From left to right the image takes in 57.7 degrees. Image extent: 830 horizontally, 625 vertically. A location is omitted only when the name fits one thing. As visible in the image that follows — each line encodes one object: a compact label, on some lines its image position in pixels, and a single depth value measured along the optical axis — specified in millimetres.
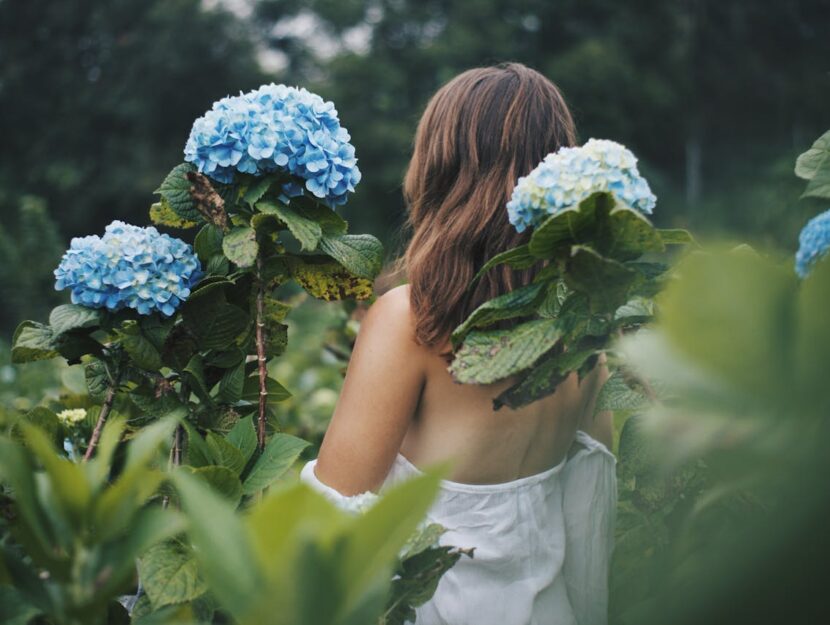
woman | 1363
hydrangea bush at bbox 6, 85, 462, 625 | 1001
